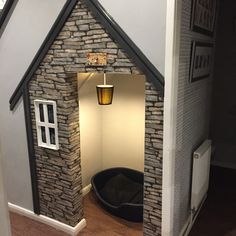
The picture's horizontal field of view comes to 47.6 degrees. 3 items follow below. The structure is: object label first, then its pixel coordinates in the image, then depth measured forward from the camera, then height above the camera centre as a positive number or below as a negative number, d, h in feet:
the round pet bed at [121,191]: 10.77 -6.19
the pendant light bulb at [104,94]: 9.47 -1.51
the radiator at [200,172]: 8.84 -4.13
